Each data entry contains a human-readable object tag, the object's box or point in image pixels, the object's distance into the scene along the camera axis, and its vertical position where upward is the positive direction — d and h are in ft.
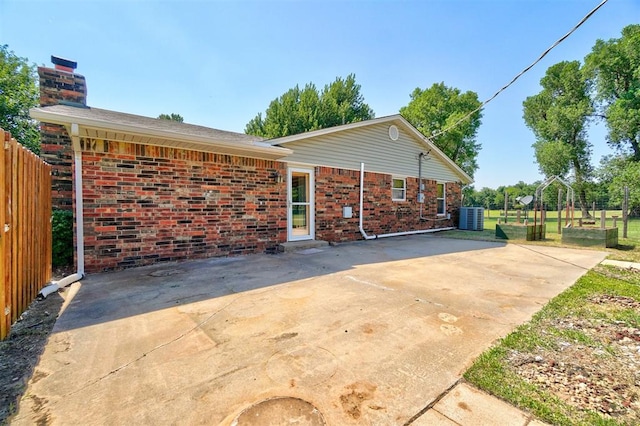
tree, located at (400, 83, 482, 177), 84.58 +29.75
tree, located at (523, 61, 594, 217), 76.18 +24.05
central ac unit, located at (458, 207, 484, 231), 41.75 -1.33
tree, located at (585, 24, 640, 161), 63.05 +31.35
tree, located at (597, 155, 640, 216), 58.59 +8.03
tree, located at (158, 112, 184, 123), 94.23 +32.45
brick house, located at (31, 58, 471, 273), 16.14 +1.89
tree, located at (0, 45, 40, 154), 46.42 +19.50
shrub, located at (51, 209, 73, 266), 16.62 -1.87
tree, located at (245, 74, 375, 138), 80.74 +30.78
